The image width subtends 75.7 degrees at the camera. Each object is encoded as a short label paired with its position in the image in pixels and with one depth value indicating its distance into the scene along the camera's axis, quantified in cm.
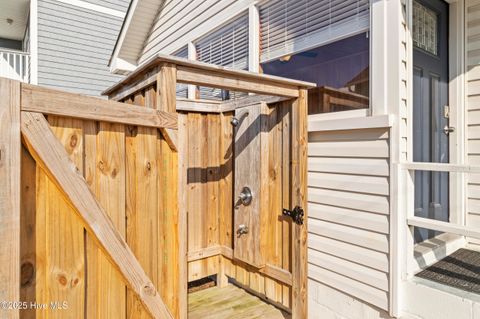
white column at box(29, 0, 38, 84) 718
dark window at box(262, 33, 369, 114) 243
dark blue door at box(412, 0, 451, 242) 245
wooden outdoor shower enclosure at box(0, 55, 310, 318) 117
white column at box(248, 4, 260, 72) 337
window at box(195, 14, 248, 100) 363
